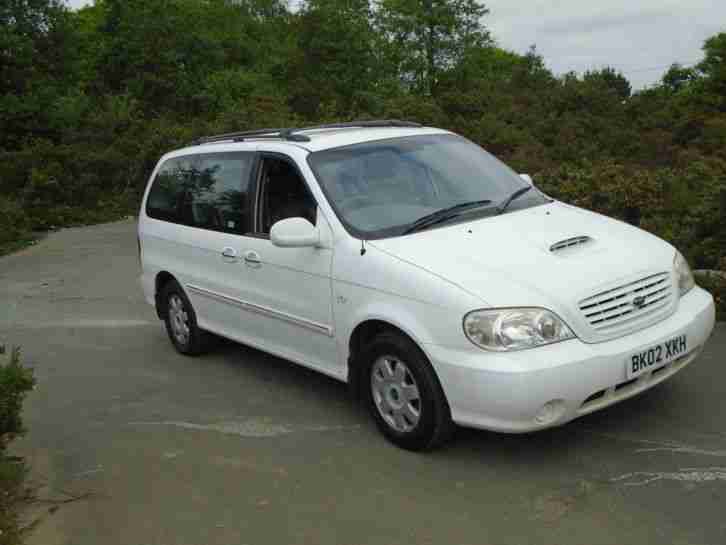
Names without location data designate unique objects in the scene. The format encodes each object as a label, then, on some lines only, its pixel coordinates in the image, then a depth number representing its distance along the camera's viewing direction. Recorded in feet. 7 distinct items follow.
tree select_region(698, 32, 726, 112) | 113.80
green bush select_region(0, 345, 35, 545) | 14.55
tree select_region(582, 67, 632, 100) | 125.52
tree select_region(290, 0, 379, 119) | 153.07
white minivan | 14.29
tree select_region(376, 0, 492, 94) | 173.17
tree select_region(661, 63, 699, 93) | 155.84
